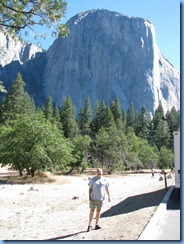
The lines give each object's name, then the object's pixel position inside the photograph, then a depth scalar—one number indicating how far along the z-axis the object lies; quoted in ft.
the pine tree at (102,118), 208.34
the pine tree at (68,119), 199.11
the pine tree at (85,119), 213.25
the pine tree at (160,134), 241.35
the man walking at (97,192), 25.94
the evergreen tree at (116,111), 233.96
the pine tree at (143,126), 243.64
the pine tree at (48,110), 204.85
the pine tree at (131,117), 251.19
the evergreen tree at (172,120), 250.78
